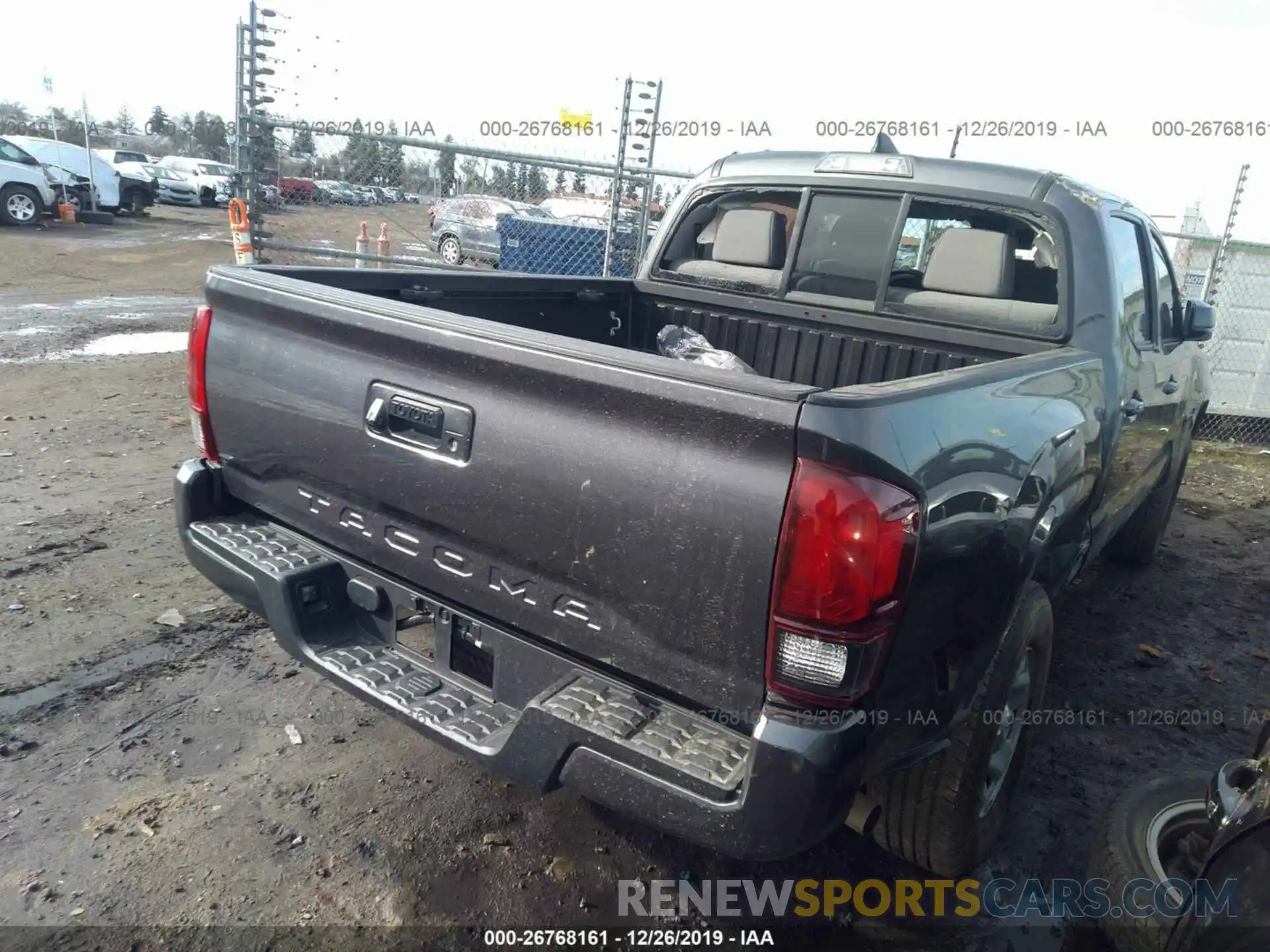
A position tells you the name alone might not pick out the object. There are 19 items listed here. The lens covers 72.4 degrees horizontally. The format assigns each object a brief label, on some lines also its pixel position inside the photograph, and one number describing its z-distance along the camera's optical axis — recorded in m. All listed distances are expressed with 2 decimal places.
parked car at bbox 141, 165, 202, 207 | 30.03
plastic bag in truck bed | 3.78
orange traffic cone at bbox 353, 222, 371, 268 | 11.11
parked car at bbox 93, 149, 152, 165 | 29.62
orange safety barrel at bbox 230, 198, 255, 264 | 8.46
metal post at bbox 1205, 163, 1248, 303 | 8.96
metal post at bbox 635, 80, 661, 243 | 7.71
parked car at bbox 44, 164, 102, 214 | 21.02
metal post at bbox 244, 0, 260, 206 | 8.09
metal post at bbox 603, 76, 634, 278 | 7.74
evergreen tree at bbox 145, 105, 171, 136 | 58.19
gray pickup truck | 1.73
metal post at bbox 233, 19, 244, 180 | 8.12
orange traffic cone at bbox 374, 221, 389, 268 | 11.45
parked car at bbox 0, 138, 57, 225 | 18.20
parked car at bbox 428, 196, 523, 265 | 14.32
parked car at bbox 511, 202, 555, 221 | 13.45
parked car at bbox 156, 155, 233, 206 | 30.86
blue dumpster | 11.19
